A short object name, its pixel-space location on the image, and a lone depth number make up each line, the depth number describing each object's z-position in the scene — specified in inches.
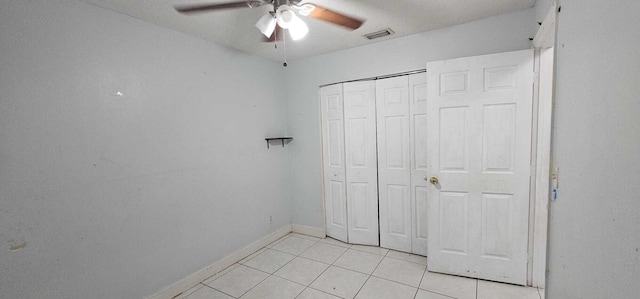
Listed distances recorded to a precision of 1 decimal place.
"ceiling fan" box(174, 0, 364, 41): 62.9
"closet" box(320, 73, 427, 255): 112.1
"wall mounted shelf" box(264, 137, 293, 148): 133.7
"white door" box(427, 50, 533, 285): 85.0
